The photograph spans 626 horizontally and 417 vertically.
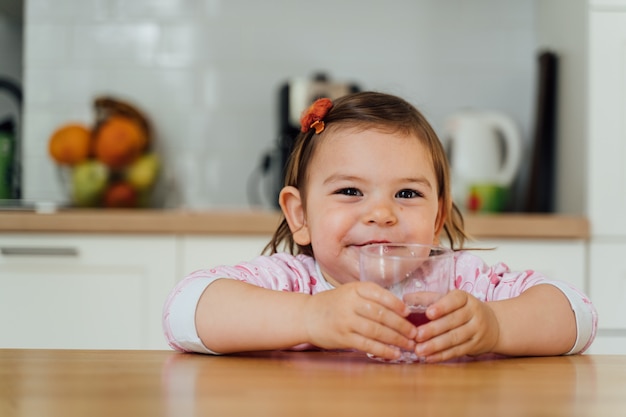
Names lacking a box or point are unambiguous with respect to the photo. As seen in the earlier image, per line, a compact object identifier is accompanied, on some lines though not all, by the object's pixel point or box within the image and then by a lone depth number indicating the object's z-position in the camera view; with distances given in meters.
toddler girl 0.75
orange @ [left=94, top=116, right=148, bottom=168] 2.31
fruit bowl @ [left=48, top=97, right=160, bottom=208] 2.29
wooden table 0.50
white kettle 2.35
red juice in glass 0.75
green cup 2.31
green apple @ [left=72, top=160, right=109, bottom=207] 2.28
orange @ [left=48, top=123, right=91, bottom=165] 2.35
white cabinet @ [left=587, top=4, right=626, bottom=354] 2.06
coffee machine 2.33
